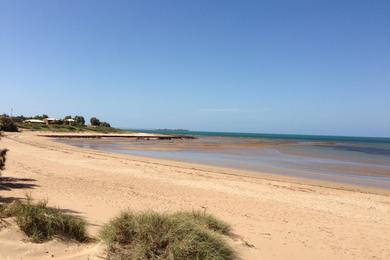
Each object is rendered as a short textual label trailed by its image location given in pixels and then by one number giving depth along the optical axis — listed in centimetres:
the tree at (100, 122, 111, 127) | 11400
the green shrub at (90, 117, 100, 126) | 11129
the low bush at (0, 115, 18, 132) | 6044
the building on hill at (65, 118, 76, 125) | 9608
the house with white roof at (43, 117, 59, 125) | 9016
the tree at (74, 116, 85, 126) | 10486
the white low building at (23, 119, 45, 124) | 8610
